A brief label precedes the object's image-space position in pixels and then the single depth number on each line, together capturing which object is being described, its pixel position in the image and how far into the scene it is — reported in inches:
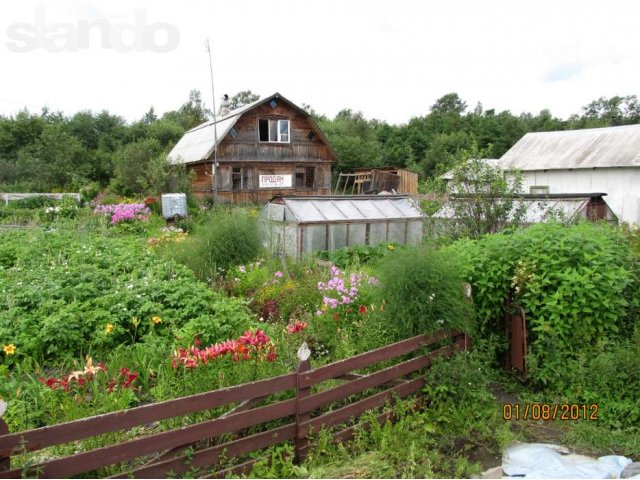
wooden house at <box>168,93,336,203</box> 943.7
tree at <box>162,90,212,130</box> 1899.6
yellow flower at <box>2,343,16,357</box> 172.9
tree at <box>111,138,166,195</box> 950.4
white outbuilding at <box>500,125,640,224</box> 725.9
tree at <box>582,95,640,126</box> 1932.8
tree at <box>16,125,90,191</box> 1165.1
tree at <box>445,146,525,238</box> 311.3
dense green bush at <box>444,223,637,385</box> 186.2
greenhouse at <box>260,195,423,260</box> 424.5
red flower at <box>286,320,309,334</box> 192.2
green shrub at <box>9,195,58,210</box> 886.9
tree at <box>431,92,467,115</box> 2544.3
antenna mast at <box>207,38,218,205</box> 886.4
